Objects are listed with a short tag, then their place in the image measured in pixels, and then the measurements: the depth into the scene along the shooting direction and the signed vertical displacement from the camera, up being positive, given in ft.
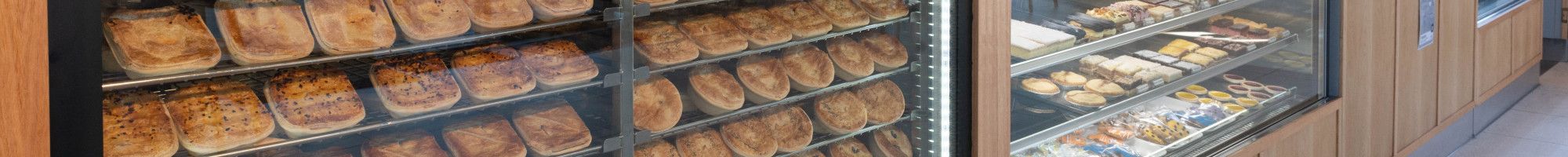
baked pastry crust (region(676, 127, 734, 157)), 7.72 -2.07
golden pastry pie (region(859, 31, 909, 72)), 8.07 -1.64
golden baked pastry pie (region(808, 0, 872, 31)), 7.94 -1.39
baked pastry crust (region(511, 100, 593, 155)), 6.86 -1.75
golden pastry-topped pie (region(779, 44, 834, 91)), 8.00 -1.70
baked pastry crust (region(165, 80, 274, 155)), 5.54 -1.33
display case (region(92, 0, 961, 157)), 5.51 -1.40
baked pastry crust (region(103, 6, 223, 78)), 5.22 -0.97
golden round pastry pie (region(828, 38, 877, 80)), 8.20 -1.70
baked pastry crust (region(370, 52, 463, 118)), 6.09 -1.34
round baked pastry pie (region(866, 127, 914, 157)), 8.46 -2.29
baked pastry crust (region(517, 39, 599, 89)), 6.60 -1.36
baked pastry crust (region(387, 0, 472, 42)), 6.00 -1.02
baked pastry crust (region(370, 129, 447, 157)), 6.31 -1.67
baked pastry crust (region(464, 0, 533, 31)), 6.19 -1.05
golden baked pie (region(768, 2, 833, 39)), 7.72 -1.37
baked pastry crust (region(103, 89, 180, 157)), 5.36 -1.32
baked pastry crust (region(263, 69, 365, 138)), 5.81 -1.34
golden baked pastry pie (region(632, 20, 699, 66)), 7.09 -1.38
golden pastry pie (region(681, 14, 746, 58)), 7.41 -1.39
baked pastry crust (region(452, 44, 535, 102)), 6.36 -1.34
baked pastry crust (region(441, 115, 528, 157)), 6.52 -1.70
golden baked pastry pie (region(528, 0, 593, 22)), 6.44 -1.07
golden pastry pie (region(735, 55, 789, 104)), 7.80 -1.72
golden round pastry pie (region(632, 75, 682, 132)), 7.13 -1.71
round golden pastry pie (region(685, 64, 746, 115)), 7.55 -1.72
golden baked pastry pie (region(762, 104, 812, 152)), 8.08 -2.08
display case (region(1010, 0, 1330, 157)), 9.15 -2.37
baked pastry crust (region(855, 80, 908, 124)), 8.32 -1.99
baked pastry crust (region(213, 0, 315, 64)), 5.50 -0.98
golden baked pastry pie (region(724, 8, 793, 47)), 7.61 -1.39
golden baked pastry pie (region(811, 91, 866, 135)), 8.29 -2.04
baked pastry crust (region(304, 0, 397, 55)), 5.81 -1.02
